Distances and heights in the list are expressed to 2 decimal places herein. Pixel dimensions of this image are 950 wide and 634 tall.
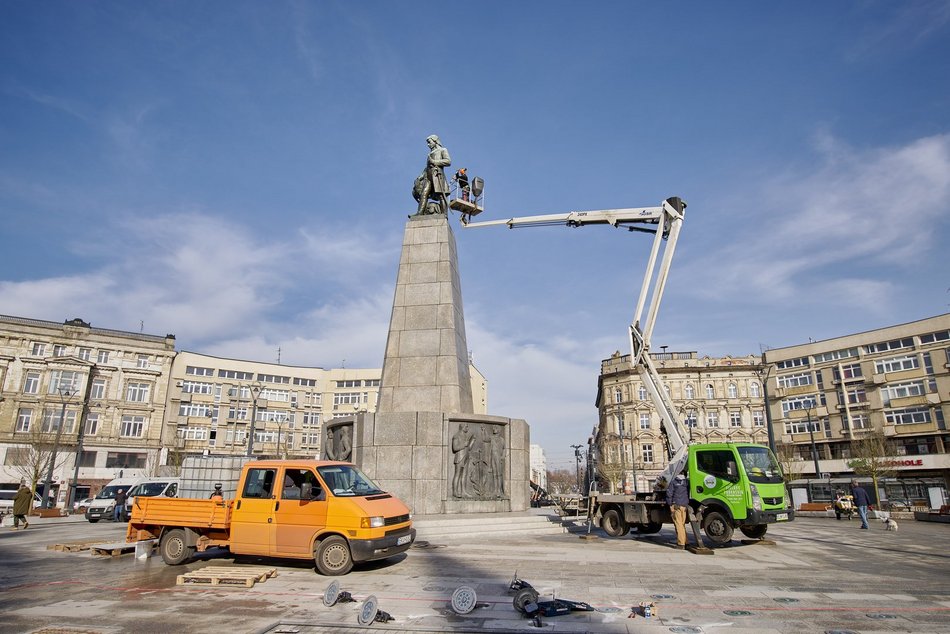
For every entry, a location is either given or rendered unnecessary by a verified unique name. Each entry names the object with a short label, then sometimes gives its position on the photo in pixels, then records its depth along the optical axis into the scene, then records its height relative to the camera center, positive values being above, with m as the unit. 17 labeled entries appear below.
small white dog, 18.47 -1.82
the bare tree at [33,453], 39.21 +1.11
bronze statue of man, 19.95 +10.22
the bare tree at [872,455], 35.62 +0.88
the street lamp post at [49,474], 33.69 -0.38
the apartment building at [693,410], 56.66 +5.91
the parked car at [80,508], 34.75 -2.48
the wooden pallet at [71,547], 12.34 -1.72
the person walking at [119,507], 23.98 -1.66
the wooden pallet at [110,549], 11.38 -1.63
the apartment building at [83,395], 47.19 +6.47
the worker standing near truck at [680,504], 12.48 -0.80
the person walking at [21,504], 19.81 -1.28
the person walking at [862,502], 19.39 -1.16
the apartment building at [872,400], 45.31 +6.05
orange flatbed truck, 9.14 -0.86
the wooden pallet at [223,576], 8.20 -1.59
